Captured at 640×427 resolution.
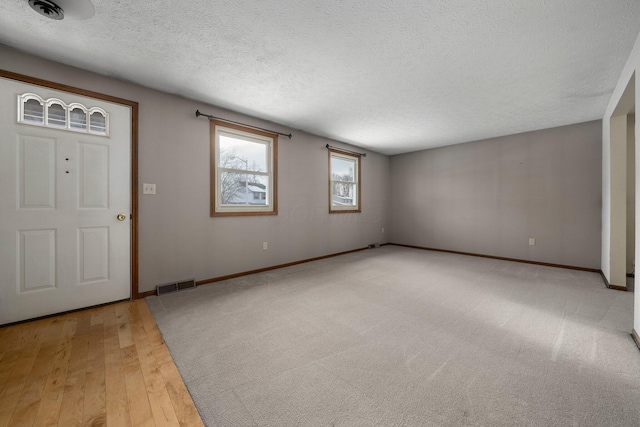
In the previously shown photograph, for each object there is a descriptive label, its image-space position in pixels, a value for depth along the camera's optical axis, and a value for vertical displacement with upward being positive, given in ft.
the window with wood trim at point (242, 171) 11.55 +2.10
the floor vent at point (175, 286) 9.75 -3.02
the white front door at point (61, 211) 7.24 +0.05
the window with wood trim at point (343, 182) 17.24 +2.23
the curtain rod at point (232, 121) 10.65 +4.33
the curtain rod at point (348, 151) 16.68 +4.49
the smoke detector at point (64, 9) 5.51 +4.72
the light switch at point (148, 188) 9.48 +0.92
